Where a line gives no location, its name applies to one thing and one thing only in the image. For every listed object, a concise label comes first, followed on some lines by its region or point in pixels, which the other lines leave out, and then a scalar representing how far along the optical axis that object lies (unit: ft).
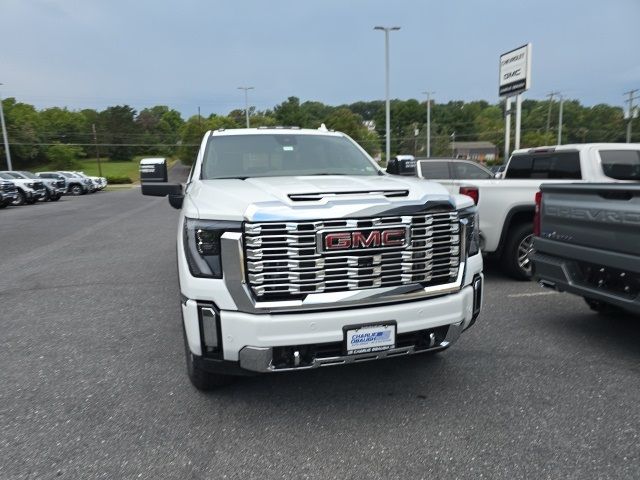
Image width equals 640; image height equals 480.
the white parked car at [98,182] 123.75
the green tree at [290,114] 322.14
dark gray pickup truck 12.19
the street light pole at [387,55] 89.92
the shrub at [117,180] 197.06
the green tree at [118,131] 361.51
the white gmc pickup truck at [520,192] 20.71
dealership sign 57.93
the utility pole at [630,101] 187.52
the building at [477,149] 354.95
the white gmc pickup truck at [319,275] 8.93
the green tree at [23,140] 276.00
